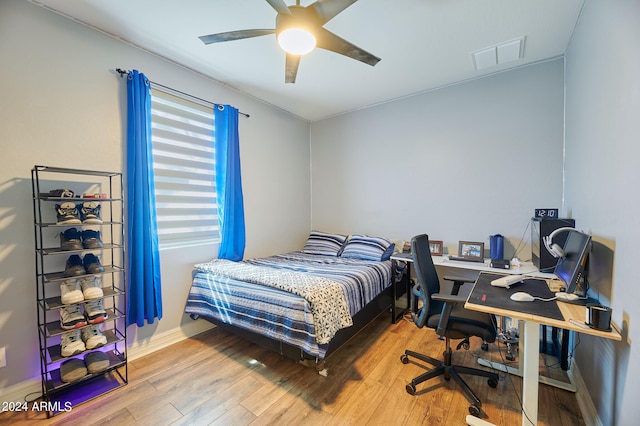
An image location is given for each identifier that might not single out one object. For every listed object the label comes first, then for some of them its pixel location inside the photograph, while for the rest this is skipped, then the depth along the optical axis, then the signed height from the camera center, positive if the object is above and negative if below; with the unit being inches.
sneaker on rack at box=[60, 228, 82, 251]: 69.9 -9.5
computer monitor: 56.6 -13.8
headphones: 66.5 -11.7
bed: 73.4 -30.6
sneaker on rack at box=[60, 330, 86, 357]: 68.7 -37.1
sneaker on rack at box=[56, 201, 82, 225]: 69.6 -2.5
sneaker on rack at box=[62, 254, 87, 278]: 69.9 -16.9
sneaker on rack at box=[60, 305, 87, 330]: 69.3 -30.3
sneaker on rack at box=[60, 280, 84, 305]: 68.4 -23.3
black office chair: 66.9 -31.0
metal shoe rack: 68.3 -22.3
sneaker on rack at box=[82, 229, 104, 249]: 73.3 -9.9
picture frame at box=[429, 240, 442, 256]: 123.3 -20.0
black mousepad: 54.2 -22.0
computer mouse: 58.8 -20.9
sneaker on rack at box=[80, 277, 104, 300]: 71.6 -23.2
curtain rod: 86.4 +44.6
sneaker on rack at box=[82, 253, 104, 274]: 73.3 -16.9
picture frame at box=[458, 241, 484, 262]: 111.0 -19.6
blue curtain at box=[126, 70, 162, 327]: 87.0 -1.0
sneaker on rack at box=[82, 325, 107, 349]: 72.3 -37.4
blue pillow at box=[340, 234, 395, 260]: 124.9 -21.3
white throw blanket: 72.2 -25.3
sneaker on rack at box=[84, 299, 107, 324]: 72.4 -29.9
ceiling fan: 57.6 +41.9
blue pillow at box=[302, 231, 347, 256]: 144.3 -21.9
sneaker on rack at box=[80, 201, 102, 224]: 72.8 -2.3
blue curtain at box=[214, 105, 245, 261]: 116.1 +14.1
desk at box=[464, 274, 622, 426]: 52.7 -29.4
